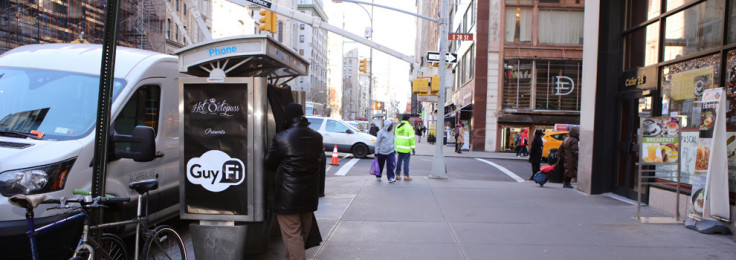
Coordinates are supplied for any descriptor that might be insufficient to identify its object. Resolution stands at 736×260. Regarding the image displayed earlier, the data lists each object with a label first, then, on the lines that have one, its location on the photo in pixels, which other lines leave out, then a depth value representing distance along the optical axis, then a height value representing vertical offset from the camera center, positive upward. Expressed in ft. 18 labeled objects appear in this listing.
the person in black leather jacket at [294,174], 13.56 -1.79
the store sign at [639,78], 26.73 +2.76
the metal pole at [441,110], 40.16 +0.65
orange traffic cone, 51.89 -5.23
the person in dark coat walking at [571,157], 36.37 -2.90
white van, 12.48 -0.49
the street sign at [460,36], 50.52 +9.13
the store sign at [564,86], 88.58 +6.85
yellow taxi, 64.69 -2.72
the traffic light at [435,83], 39.13 +2.98
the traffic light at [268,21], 44.04 +9.02
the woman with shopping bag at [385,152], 35.96 -2.82
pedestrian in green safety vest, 36.11 -1.77
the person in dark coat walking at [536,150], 42.16 -2.77
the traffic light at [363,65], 79.20 +8.87
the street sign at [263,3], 45.57 +11.17
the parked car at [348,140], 60.80 -3.34
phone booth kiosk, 14.16 -1.21
